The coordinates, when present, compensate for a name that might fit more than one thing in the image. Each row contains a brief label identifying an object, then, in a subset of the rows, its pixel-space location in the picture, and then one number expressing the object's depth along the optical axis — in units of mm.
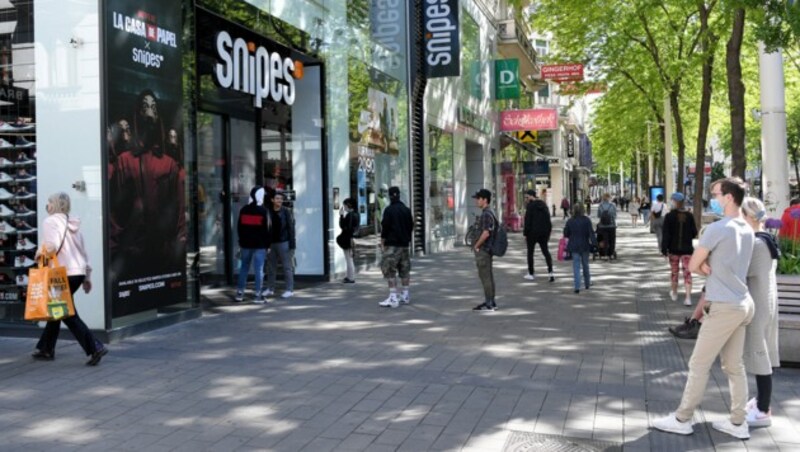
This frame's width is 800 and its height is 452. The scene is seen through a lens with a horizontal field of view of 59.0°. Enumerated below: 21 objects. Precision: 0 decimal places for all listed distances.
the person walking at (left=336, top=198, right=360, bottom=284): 13680
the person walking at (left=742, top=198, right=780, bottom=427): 5043
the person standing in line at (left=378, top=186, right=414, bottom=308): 10766
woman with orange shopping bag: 6879
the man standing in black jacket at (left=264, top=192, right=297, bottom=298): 11672
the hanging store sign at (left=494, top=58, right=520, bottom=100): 29797
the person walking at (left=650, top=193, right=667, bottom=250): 22964
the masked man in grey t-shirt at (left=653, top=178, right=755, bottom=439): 4812
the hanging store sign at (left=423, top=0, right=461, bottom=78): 20078
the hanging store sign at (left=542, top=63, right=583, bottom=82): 22953
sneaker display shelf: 8562
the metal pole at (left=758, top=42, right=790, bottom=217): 10273
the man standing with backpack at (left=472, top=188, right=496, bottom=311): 10359
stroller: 18594
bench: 6840
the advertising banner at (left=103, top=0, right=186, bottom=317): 8141
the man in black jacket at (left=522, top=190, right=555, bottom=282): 14781
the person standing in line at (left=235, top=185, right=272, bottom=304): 11047
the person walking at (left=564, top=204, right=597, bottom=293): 12734
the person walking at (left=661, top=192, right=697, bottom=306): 10859
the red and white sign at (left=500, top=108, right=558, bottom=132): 27270
